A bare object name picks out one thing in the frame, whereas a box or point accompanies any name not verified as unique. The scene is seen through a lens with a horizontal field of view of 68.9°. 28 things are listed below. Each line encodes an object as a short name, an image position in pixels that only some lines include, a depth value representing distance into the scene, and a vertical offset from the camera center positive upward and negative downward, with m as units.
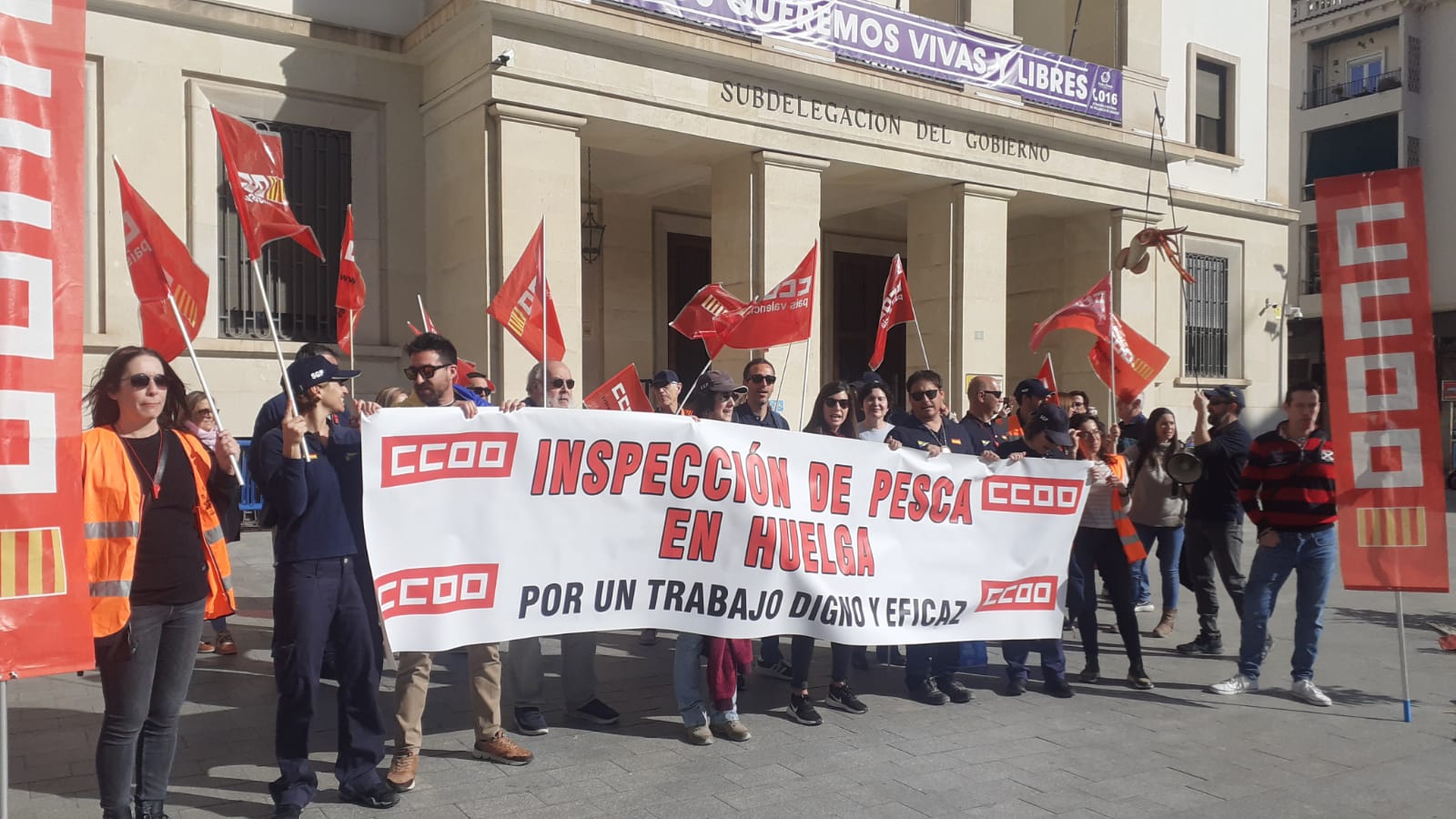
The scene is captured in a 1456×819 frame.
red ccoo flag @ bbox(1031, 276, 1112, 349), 10.12 +0.92
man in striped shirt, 6.28 -0.71
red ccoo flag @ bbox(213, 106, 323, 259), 6.19 +1.39
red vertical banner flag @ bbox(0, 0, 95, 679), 3.40 +0.23
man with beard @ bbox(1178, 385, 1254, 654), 7.53 -0.75
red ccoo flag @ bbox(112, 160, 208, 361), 5.05 +0.71
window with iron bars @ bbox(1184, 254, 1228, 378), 20.38 +1.77
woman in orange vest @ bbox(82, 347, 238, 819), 3.71 -0.54
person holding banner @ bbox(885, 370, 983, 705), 6.16 -1.38
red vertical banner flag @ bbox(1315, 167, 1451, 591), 5.95 +0.12
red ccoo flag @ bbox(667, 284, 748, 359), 10.89 +1.03
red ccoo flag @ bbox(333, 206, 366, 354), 9.45 +1.11
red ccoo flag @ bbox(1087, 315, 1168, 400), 10.05 +0.48
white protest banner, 4.68 -0.62
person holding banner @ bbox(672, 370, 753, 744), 5.32 -1.42
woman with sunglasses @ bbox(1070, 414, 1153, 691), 6.55 -0.92
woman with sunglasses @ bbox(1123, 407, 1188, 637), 8.07 -0.69
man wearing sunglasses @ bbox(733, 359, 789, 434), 6.35 +0.08
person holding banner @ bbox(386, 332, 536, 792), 4.56 -1.23
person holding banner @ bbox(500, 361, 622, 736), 5.39 -1.40
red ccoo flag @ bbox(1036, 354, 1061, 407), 11.74 +0.39
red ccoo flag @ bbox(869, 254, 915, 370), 10.27 +1.04
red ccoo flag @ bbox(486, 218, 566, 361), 7.32 +0.78
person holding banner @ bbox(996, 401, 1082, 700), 6.35 -1.16
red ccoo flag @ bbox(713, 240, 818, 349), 9.08 +0.82
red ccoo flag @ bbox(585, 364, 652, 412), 8.74 +0.15
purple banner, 13.77 +5.27
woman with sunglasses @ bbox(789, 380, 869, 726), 5.68 -1.35
